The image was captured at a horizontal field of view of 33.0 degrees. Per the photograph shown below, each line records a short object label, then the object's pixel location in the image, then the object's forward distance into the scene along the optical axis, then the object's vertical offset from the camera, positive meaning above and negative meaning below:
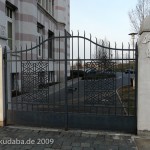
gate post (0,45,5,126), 7.46 -0.89
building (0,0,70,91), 14.19 +3.06
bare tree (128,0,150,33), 22.36 +5.30
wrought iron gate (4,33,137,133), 6.78 -0.58
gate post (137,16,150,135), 6.26 -0.28
